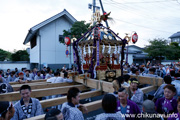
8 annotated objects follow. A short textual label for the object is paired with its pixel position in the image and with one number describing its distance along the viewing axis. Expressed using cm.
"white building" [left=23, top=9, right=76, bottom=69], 1279
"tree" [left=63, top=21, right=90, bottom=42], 1138
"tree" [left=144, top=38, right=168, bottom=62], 2003
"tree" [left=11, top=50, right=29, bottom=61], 1967
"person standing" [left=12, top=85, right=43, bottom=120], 235
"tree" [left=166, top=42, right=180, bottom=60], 2025
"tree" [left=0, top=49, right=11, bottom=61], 2411
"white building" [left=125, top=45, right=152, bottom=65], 2045
